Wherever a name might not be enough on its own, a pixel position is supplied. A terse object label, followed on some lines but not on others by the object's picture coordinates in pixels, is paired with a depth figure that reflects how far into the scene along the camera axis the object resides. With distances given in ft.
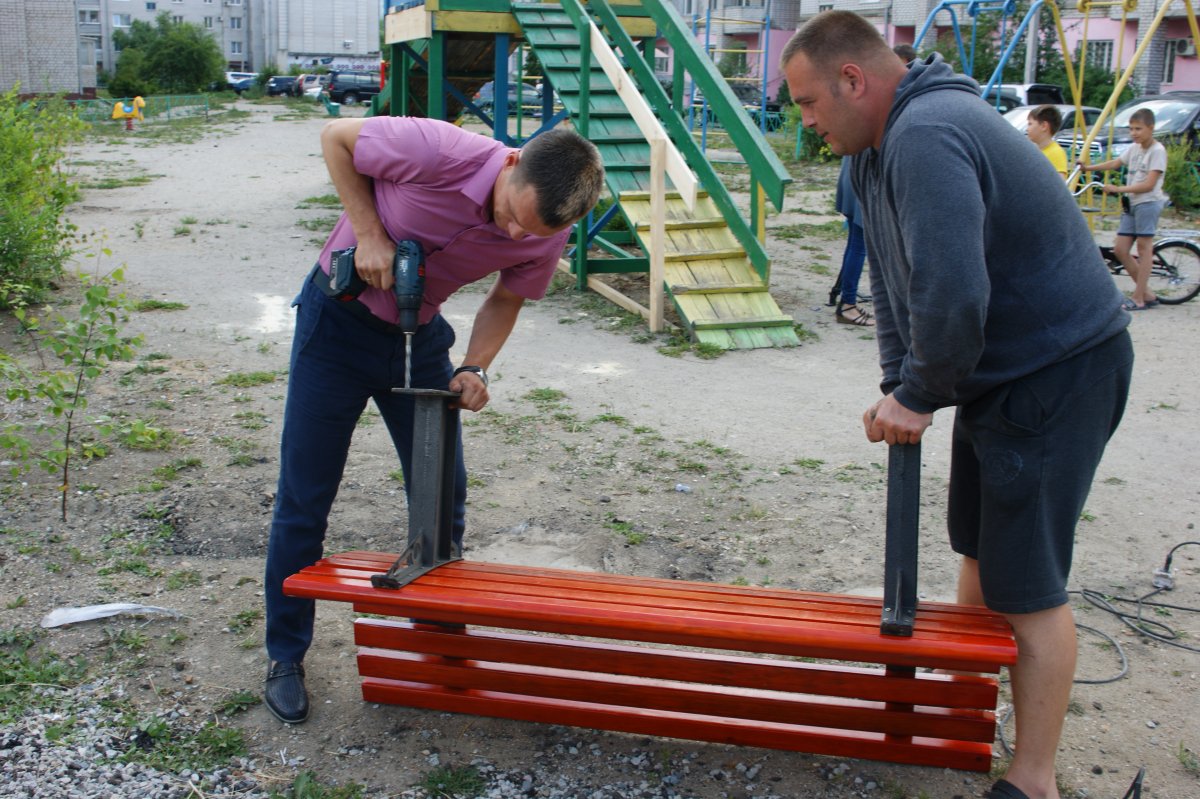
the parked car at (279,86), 170.81
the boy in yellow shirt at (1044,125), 31.35
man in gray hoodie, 7.61
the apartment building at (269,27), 246.27
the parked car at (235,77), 189.39
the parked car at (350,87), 146.20
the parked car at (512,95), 105.92
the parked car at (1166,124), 53.06
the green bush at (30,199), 24.72
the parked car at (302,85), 167.44
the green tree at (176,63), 167.22
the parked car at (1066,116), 56.96
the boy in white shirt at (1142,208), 30.37
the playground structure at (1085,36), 37.50
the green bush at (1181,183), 49.34
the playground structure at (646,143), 25.77
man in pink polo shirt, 9.25
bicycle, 31.17
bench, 8.48
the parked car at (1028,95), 72.79
